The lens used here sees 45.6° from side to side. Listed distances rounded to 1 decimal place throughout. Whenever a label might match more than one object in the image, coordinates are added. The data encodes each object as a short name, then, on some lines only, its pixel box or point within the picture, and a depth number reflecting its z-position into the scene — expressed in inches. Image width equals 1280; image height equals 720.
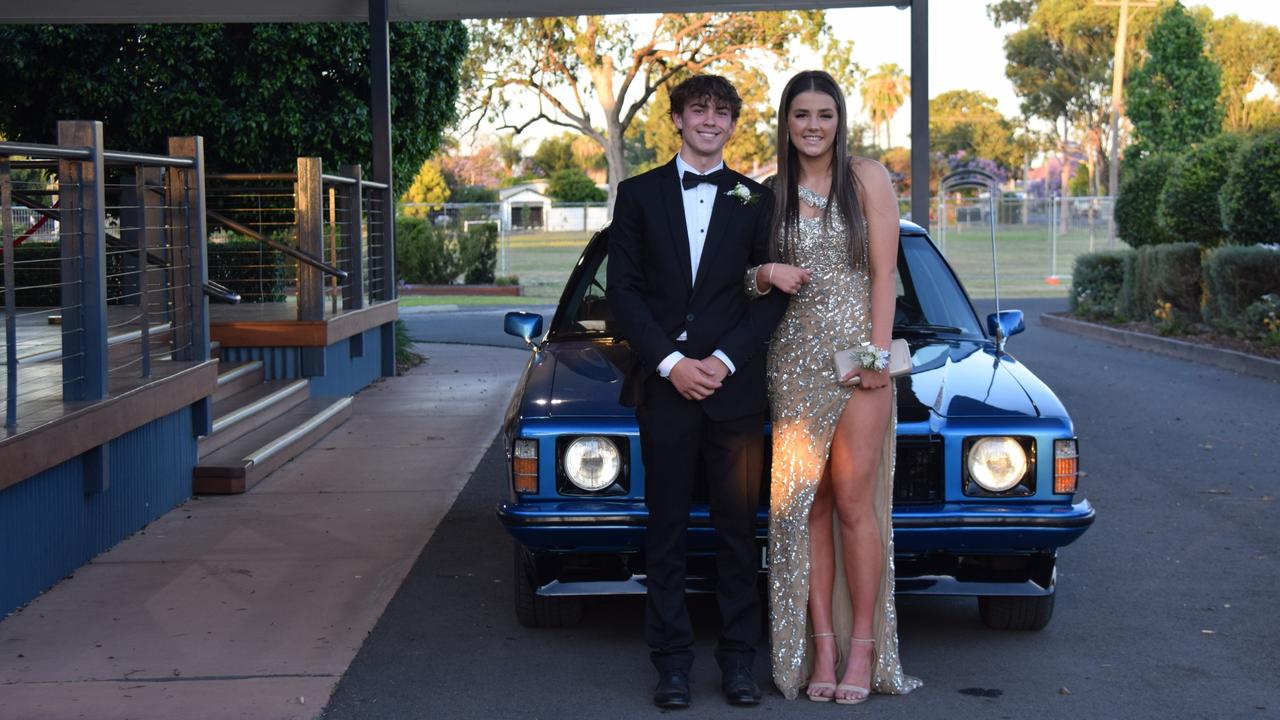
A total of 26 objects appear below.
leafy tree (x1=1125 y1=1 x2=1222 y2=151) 1115.9
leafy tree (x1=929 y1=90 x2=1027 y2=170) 3063.5
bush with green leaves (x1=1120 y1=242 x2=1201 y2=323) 749.3
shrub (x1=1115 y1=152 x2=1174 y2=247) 941.8
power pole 1520.7
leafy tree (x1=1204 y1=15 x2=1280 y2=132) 2340.1
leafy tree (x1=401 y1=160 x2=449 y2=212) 2591.0
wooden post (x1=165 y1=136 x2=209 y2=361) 336.8
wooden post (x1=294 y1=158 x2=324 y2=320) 460.4
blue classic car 202.4
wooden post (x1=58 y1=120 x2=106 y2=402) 266.8
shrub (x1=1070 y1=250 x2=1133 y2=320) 862.5
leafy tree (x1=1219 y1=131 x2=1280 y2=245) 660.7
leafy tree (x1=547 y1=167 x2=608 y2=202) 3051.2
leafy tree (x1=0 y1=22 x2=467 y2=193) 606.2
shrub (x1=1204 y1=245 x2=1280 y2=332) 647.8
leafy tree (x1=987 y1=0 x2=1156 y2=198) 2460.6
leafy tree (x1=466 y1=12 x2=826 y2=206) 1408.7
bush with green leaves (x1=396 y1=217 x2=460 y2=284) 1296.8
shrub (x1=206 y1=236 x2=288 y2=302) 638.5
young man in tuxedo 188.4
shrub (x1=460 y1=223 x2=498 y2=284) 1296.8
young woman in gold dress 189.5
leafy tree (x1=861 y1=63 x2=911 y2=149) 3358.8
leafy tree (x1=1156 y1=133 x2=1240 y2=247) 797.2
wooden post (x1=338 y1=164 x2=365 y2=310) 520.4
